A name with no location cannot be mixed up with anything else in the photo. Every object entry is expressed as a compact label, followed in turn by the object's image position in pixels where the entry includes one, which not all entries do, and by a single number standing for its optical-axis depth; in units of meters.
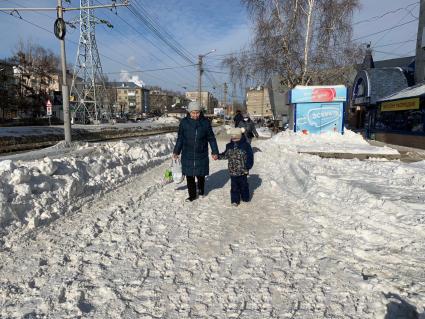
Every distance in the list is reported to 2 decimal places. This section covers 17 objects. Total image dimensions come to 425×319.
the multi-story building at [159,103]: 128.25
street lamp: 37.81
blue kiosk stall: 18.62
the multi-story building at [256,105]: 116.57
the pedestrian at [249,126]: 12.74
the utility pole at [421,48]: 20.38
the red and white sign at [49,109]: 32.15
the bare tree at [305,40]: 23.41
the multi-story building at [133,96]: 138.25
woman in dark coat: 6.16
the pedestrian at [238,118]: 13.07
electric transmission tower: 43.41
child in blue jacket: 5.94
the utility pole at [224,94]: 62.84
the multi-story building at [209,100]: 124.84
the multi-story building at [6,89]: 41.44
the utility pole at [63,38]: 15.05
